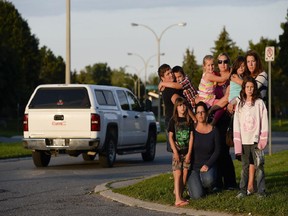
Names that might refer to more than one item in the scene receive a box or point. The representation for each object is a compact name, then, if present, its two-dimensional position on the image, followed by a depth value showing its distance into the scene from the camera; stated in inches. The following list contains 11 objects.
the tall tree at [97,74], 6603.8
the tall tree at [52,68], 4337.6
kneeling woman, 433.7
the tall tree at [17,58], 2842.0
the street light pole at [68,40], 1075.9
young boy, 502.3
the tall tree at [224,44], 2857.0
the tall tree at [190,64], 3585.1
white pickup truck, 736.3
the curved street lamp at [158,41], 2114.9
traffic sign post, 752.3
